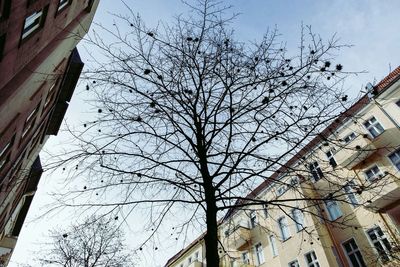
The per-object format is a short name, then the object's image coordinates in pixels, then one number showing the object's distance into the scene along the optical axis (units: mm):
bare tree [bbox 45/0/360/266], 5621
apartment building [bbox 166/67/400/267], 14297
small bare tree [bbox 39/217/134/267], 21438
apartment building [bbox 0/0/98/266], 8328
